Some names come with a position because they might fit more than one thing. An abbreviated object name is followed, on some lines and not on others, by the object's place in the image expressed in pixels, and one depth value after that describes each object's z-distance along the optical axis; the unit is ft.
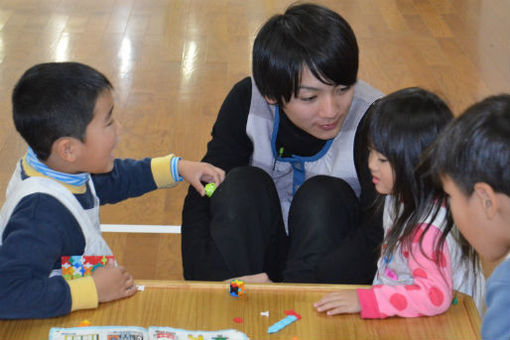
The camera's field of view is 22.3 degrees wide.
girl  6.45
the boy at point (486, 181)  5.83
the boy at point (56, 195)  6.42
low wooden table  6.34
